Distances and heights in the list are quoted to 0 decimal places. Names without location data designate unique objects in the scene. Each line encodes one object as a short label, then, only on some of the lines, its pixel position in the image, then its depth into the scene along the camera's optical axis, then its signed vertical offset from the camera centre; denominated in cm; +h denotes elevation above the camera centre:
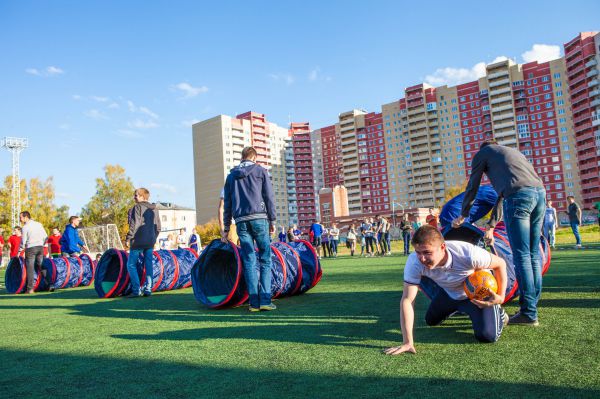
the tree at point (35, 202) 4712 +492
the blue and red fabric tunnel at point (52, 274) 1170 -68
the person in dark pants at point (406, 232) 1925 -22
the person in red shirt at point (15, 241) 1512 +30
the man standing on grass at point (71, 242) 1359 +13
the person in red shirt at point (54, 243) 1628 +16
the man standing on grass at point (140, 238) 850 +8
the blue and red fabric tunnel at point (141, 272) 908 -61
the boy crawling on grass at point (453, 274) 322 -37
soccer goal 4047 +78
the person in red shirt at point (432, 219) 1659 +23
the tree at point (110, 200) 4781 +461
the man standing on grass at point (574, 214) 1550 +10
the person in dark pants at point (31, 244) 1070 +12
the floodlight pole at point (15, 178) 4631 +751
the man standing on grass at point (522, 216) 402 +3
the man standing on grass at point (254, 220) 592 +21
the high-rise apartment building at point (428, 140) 9469 +2229
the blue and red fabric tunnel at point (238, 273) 641 -57
